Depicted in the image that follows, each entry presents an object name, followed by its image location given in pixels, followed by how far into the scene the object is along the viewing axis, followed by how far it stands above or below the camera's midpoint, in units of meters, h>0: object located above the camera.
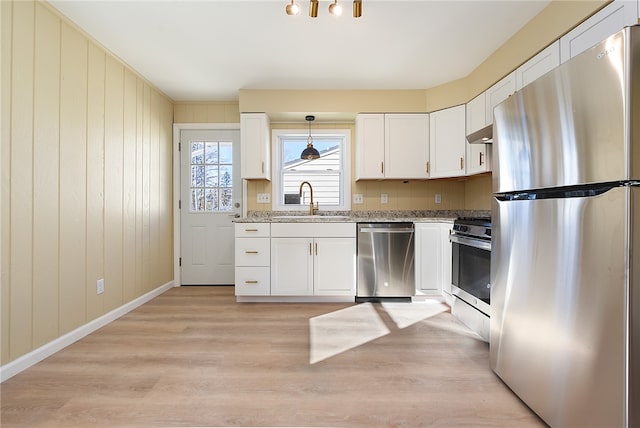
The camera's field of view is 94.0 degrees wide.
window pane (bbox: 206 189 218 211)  3.83 +0.18
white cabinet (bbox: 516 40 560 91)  1.92 +1.03
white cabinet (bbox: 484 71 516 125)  2.35 +1.02
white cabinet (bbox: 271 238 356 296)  3.08 -0.53
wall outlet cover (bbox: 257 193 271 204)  3.71 +0.18
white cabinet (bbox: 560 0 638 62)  1.47 +1.01
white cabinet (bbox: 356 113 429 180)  3.33 +0.77
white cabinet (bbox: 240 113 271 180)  3.32 +0.78
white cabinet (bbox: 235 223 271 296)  3.08 -0.49
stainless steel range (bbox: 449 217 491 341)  2.13 -0.46
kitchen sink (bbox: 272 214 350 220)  3.11 -0.04
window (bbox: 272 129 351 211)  3.73 +0.55
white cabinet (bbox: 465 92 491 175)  2.73 +0.68
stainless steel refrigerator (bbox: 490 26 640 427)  0.98 -0.10
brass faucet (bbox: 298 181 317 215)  3.59 +0.14
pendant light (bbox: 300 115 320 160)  3.35 +0.68
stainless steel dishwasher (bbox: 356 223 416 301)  3.05 -0.48
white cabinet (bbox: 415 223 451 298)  3.04 -0.47
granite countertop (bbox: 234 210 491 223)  3.55 -0.01
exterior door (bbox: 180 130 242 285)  3.80 +0.12
